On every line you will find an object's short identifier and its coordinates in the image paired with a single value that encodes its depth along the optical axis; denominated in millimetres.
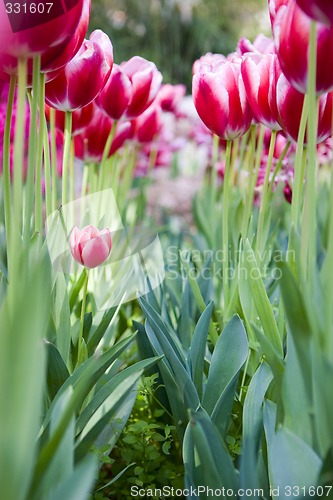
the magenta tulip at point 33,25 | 496
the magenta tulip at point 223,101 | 753
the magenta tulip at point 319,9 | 429
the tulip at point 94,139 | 1039
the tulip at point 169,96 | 1577
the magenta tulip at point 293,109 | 623
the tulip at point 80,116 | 931
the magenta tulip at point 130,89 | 877
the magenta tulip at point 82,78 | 706
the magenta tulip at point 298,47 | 477
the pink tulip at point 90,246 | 667
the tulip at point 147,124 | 1275
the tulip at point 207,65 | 790
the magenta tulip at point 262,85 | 665
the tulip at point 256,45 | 891
